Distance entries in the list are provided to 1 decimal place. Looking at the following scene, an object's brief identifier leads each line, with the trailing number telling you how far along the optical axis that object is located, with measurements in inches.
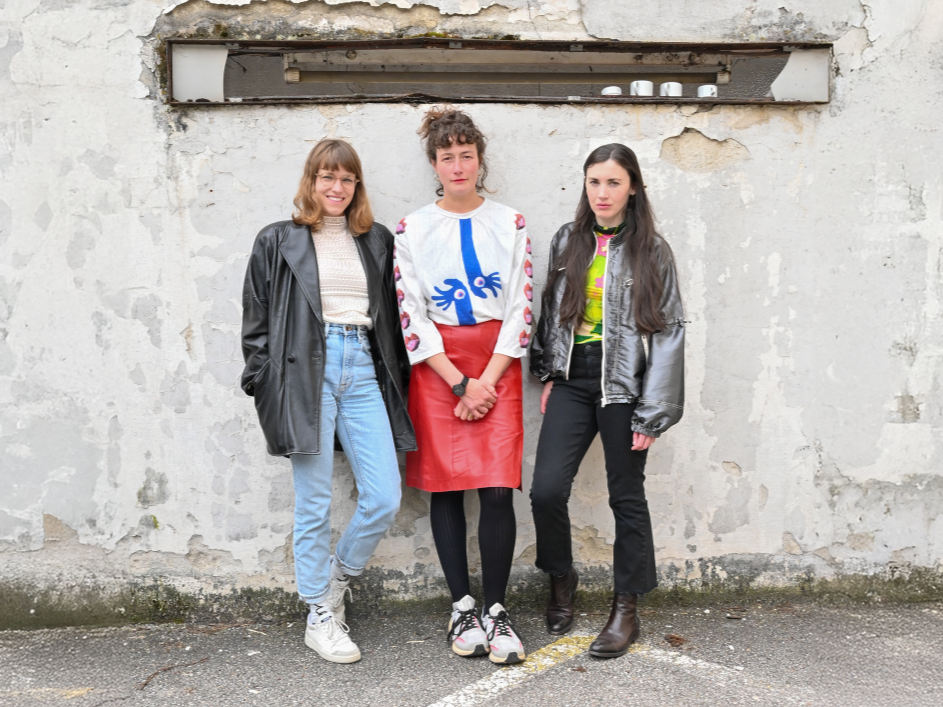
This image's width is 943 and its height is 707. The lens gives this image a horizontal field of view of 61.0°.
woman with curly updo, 125.9
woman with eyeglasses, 122.1
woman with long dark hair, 120.8
